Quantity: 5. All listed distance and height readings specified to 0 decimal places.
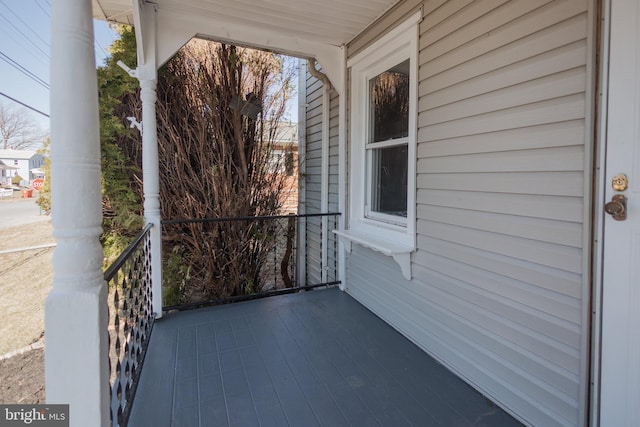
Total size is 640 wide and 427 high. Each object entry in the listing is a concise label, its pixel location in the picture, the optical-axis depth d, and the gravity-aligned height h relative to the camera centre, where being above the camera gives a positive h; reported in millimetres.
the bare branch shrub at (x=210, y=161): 3920 +413
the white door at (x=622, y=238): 1244 -162
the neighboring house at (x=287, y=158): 4457 +508
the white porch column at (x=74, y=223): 962 -86
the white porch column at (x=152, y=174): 2750 +179
